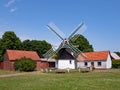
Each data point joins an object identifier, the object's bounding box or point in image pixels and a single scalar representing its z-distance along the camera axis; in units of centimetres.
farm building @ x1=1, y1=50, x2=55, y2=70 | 3016
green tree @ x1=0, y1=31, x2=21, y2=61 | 3792
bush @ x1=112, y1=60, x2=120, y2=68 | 3124
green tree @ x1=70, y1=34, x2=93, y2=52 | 4448
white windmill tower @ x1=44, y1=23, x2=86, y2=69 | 2789
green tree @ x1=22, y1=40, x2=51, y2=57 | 4565
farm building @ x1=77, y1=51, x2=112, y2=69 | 3053
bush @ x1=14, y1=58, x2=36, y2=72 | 2736
